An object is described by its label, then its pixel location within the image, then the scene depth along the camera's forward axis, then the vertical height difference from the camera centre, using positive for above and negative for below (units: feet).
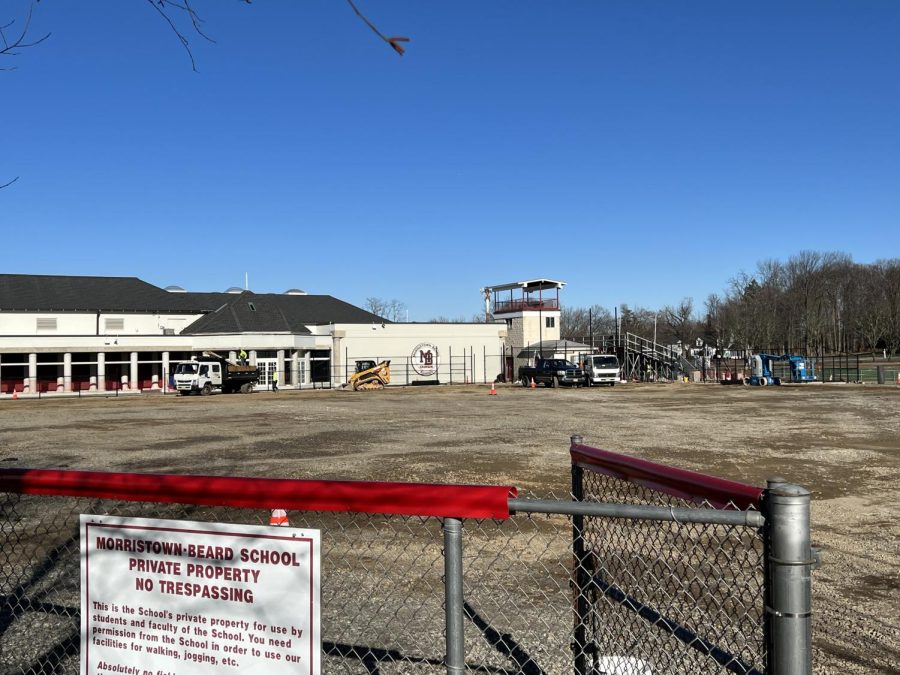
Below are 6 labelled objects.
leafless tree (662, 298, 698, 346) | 335.67 +14.51
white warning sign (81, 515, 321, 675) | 9.18 -3.07
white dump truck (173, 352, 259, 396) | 163.43 -4.12
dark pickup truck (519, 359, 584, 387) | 181.47 -4.37
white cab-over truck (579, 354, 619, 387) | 185.78 -3.56
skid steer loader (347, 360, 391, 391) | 188.86 -4.89
